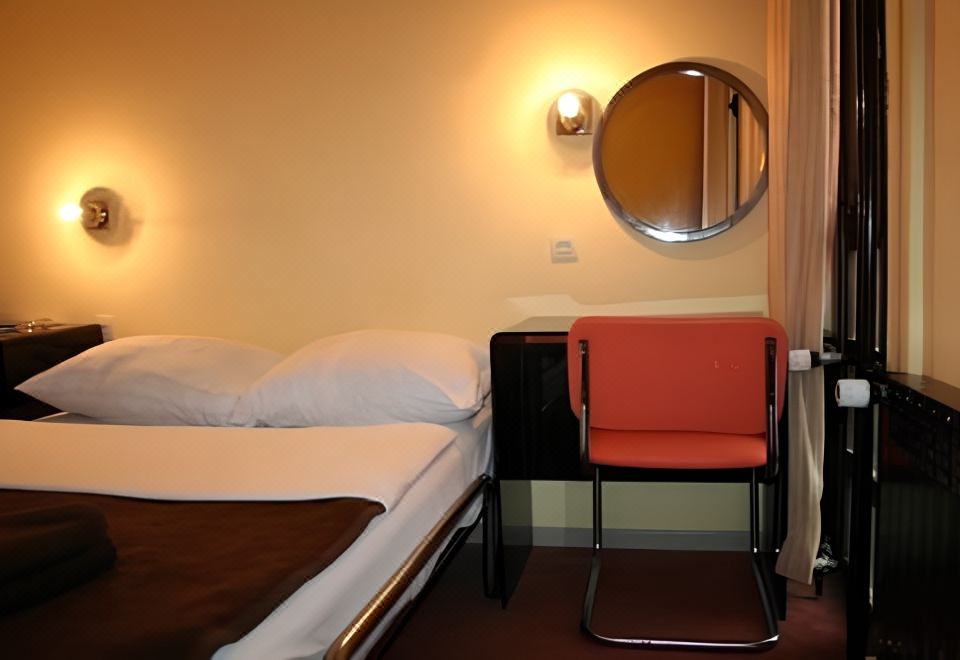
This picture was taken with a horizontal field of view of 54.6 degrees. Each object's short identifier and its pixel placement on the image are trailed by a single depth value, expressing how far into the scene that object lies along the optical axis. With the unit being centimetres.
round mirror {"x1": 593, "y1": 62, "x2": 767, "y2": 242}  318
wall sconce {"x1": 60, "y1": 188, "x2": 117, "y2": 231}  361
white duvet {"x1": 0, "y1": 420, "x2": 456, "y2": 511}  213
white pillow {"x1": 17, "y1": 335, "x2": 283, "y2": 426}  297
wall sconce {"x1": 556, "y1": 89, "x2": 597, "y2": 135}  321
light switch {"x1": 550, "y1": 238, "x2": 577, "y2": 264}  331
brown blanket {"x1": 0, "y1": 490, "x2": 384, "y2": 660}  135
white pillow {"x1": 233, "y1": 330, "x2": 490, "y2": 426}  279
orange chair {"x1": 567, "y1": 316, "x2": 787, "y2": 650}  249
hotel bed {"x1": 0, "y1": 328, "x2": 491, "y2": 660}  142
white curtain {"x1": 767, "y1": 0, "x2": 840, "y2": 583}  240
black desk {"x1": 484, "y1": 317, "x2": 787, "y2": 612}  289
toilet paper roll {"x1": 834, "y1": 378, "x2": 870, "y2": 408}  193
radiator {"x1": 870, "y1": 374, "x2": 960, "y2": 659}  148
